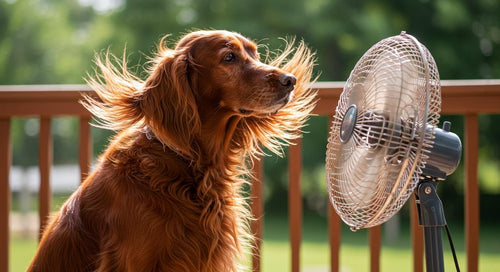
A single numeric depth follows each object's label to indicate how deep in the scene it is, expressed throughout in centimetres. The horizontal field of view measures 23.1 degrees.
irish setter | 306
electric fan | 272
